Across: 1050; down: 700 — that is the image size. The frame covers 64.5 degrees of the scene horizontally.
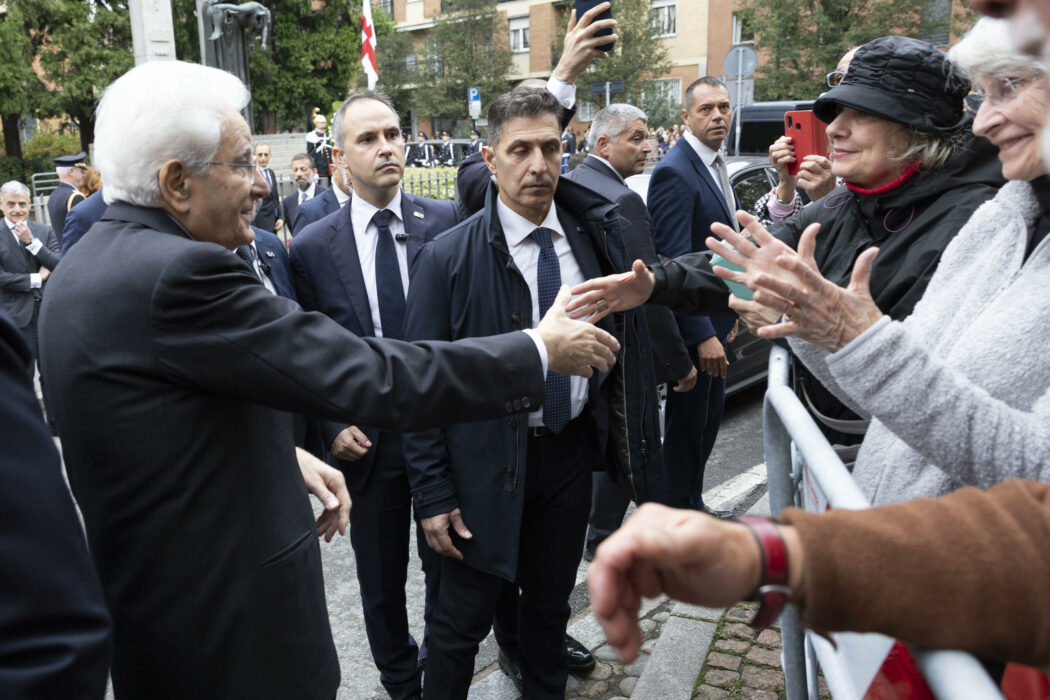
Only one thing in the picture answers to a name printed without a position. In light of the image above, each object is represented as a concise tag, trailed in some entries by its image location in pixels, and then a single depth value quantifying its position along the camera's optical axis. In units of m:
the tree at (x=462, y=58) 48.72
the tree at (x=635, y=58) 40.81
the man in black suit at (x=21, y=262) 7.28
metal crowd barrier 1.01
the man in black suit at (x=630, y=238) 3.97
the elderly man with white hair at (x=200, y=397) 1.75
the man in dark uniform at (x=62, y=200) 8.67
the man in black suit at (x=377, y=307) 3.24
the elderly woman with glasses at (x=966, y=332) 1.41
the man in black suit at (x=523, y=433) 2.78
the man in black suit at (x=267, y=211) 9.65
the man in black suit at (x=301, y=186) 10.61
